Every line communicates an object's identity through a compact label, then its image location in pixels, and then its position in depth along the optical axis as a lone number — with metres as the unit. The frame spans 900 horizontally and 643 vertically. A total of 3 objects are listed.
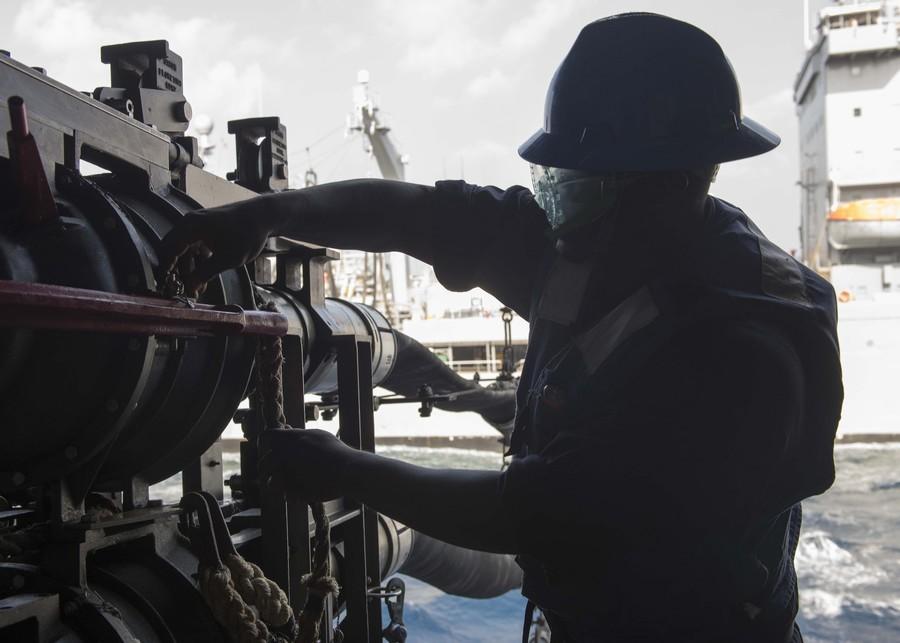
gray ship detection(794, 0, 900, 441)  23.89
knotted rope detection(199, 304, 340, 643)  1.49
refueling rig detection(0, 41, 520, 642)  1.39
